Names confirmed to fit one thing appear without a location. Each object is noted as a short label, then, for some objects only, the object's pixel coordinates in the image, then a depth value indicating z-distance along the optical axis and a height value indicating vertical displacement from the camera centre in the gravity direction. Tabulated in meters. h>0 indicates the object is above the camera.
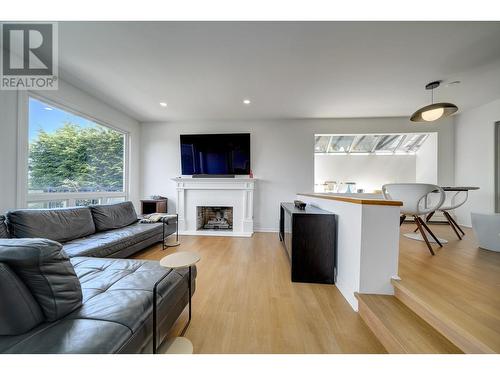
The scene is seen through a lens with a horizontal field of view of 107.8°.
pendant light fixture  2.39 +1.06
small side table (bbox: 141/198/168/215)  4.07 -0.45
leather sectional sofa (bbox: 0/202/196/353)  0.73 -0.61
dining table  2.59 -0.71
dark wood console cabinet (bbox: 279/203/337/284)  1.94 -0.64
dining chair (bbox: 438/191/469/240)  2.68 -0.20
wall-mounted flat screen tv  4.19 +0.77
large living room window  2.54 +0.44
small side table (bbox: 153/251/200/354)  0.94 -0.47
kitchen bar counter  1.44 -0.46
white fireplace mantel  4.12 -0.26
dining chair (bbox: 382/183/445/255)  2.05 -0.08
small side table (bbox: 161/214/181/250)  3.13 -0.95
